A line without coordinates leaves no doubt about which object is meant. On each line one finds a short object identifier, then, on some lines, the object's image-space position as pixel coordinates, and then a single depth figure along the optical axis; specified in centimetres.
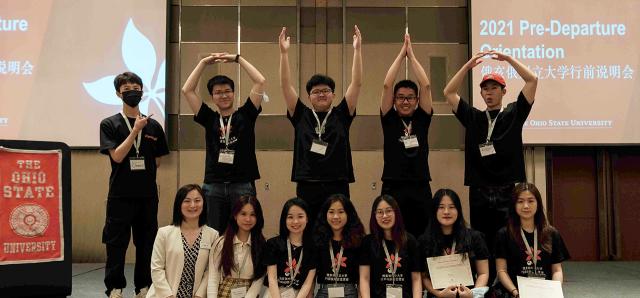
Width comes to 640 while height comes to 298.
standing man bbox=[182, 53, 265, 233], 381
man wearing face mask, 372
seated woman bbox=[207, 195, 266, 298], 348
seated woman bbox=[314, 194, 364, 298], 353
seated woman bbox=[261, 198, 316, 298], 352
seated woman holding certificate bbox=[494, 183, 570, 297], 344
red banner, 292
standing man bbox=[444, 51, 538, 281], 363
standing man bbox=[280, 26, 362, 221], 369
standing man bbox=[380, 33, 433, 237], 374
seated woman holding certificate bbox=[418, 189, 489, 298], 343
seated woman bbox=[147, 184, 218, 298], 347
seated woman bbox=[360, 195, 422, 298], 348
